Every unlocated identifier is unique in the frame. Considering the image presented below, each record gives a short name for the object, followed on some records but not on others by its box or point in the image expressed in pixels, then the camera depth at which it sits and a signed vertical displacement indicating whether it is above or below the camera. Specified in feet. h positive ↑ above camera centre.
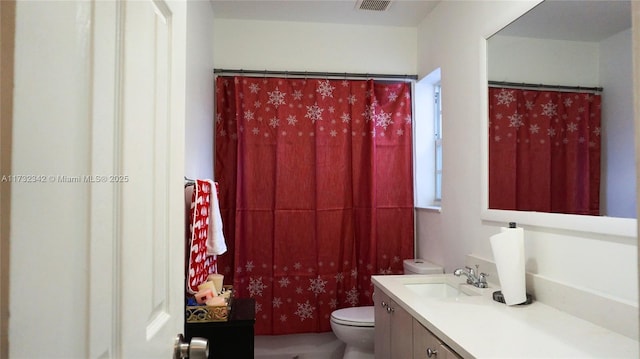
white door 1.56 +0.02
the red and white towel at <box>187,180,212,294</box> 4.92 -0.80
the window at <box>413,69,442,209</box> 8.72 +1.09
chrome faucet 5.38 -1.49
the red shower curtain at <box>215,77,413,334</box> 8.11 -0.20
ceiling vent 7.54 +4.00
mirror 3.67 +1.57
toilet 6.82 -2.89
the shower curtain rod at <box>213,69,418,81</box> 8.26 +2.69
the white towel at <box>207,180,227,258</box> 5.63 -0.81
